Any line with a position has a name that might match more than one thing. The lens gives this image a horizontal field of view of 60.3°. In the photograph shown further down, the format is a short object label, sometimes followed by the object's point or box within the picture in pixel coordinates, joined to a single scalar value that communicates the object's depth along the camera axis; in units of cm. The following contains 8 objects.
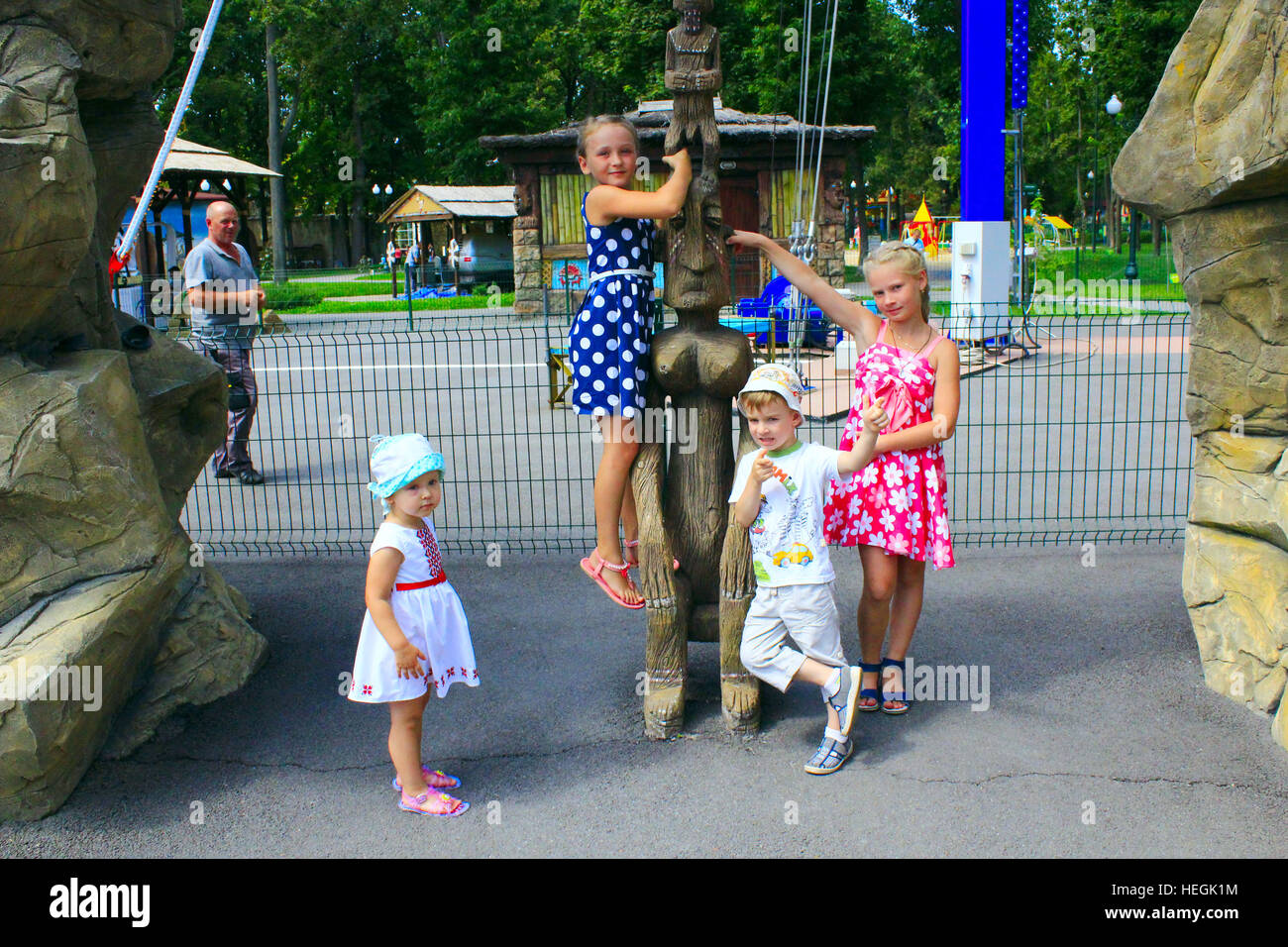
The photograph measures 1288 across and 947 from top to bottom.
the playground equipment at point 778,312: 1287
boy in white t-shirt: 392
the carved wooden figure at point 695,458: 410
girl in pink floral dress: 411
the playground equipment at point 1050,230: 1819
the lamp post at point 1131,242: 2373
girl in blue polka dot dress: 401
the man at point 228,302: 802
